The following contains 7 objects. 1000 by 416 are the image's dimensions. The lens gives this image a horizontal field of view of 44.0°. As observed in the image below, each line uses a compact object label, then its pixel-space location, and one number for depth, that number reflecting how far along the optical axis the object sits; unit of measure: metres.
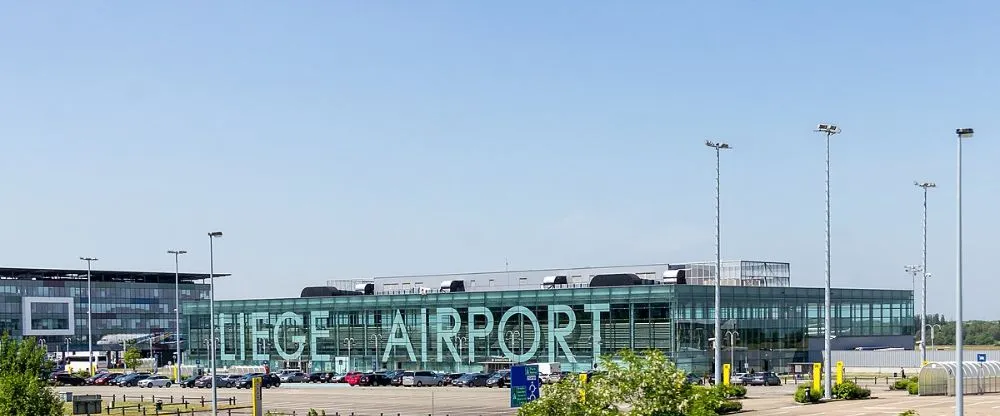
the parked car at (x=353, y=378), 109.69
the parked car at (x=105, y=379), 121.25
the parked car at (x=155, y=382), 113.69
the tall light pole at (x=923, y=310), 97.14
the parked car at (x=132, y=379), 117.12
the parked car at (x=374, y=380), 109.06
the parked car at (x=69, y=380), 120.38
